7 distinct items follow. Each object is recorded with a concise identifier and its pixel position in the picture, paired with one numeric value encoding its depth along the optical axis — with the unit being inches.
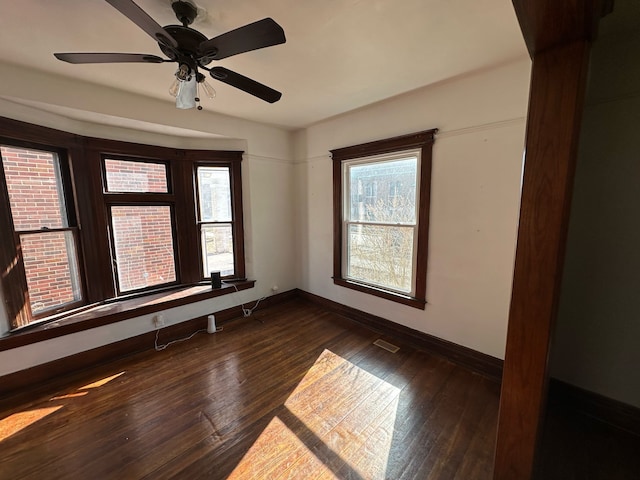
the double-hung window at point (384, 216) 99.1
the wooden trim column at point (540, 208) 35.9
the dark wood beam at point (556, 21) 31.4
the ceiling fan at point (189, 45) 43.5
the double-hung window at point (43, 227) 81.8
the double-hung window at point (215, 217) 128.7
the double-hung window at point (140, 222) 107.0
